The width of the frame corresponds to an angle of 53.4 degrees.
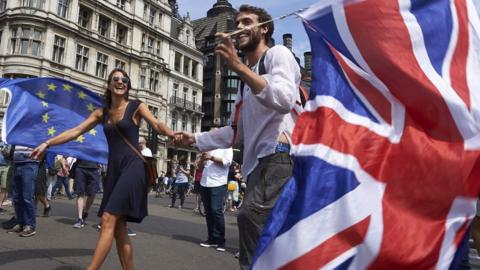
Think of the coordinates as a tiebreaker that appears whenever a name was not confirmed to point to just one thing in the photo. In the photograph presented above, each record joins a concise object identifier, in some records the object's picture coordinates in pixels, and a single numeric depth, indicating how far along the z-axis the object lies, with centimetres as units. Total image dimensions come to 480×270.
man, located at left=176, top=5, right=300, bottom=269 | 255
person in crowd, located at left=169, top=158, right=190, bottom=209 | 1677
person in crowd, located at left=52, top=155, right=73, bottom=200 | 1465
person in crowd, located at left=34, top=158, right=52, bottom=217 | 928
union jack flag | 222
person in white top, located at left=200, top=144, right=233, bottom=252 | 704
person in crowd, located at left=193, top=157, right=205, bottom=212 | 847
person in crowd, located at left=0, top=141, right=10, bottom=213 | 928
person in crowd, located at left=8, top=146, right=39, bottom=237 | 670
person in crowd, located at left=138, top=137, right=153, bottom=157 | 892
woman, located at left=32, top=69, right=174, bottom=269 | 388
